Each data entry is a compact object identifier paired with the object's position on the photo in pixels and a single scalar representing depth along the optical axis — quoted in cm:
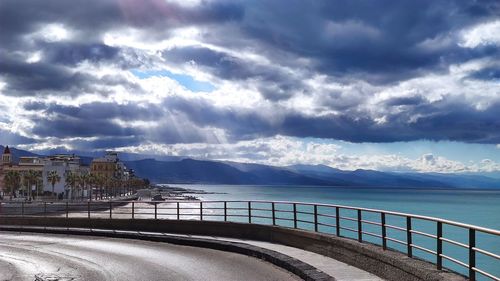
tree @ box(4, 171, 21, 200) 15938
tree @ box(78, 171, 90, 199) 18525
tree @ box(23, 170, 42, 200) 16140
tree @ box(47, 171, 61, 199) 17375
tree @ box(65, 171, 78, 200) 17812
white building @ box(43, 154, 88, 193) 18748
